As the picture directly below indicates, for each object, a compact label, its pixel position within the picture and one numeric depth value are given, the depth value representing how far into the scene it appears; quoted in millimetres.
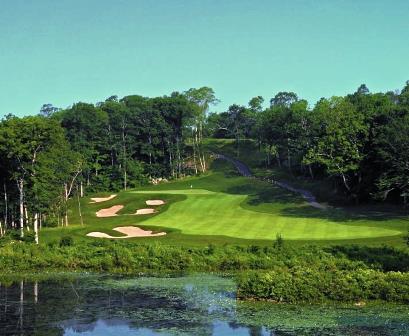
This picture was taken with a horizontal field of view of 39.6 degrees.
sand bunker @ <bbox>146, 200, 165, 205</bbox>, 87856
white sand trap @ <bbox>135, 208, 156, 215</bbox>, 81700
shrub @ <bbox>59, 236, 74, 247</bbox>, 55188
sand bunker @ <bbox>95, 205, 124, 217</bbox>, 86250
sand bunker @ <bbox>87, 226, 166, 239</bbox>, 64012
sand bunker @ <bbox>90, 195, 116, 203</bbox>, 97094
